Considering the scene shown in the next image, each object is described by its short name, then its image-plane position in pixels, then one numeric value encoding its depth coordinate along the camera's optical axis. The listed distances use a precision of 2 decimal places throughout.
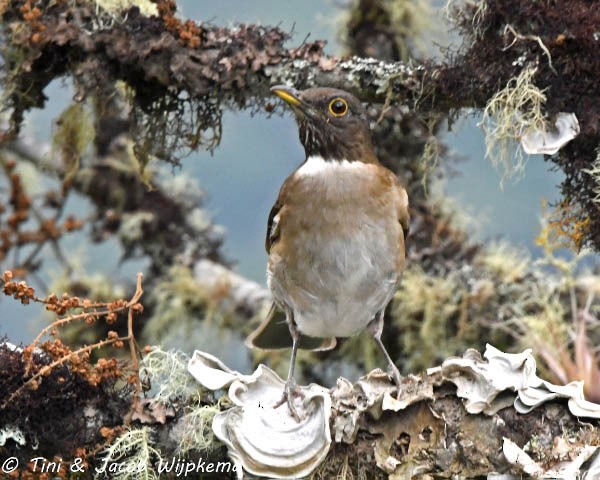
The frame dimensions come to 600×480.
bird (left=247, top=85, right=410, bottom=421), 6.29
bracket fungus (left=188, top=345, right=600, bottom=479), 5.34
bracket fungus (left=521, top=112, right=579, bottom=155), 6.30
